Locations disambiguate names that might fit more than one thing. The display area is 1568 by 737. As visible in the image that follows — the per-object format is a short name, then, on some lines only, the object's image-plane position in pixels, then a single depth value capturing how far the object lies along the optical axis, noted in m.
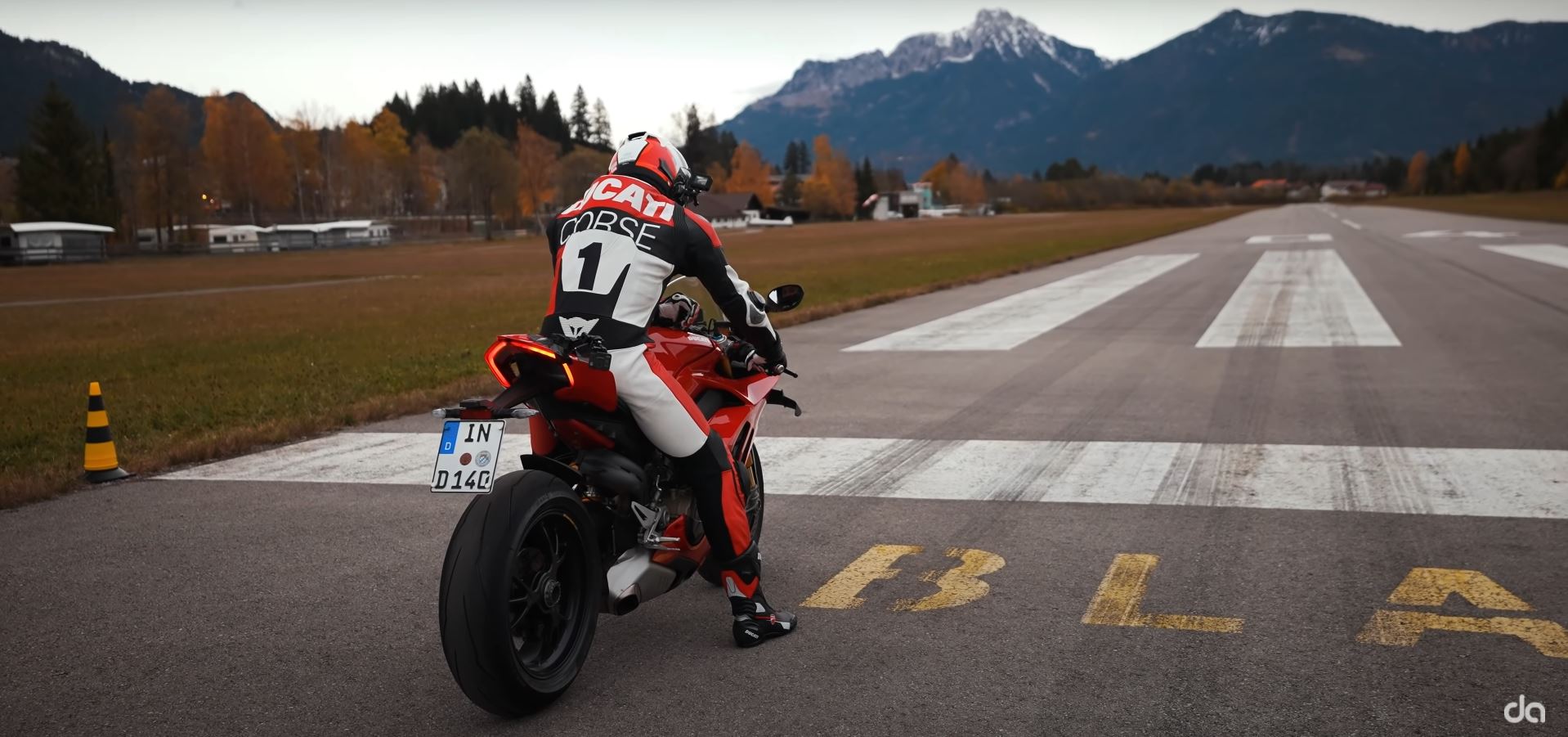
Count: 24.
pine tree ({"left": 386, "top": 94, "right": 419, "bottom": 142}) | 165.00
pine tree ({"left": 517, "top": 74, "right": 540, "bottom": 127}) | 176.62
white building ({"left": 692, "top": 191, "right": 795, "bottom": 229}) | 126.44
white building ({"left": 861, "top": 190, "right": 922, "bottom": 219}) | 167.94
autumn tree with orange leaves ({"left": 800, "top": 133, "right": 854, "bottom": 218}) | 156.88
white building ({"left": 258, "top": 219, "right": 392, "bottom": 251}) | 86.12
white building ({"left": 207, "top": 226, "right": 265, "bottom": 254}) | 96.94
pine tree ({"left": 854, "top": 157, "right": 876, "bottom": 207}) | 181.20
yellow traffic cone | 7.58
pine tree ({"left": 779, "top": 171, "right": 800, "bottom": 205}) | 174.00
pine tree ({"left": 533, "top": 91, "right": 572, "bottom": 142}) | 176.75
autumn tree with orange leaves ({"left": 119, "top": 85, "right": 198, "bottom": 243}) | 90.06
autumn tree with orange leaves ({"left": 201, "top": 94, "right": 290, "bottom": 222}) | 106.12
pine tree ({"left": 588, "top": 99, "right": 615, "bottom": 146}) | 194.12
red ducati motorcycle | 3.60
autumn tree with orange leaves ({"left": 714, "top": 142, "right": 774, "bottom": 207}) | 158.38
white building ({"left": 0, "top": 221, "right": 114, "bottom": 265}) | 63.03
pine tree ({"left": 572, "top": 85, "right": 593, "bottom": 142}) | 192.62
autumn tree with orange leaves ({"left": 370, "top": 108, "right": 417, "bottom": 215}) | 122.38
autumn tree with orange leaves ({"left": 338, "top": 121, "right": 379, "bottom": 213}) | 118.81
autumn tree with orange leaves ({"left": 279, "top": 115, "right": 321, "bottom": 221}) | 115.38
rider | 4.12
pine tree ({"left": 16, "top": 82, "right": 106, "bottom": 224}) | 85.56
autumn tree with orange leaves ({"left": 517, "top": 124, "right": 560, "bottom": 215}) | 119.50
